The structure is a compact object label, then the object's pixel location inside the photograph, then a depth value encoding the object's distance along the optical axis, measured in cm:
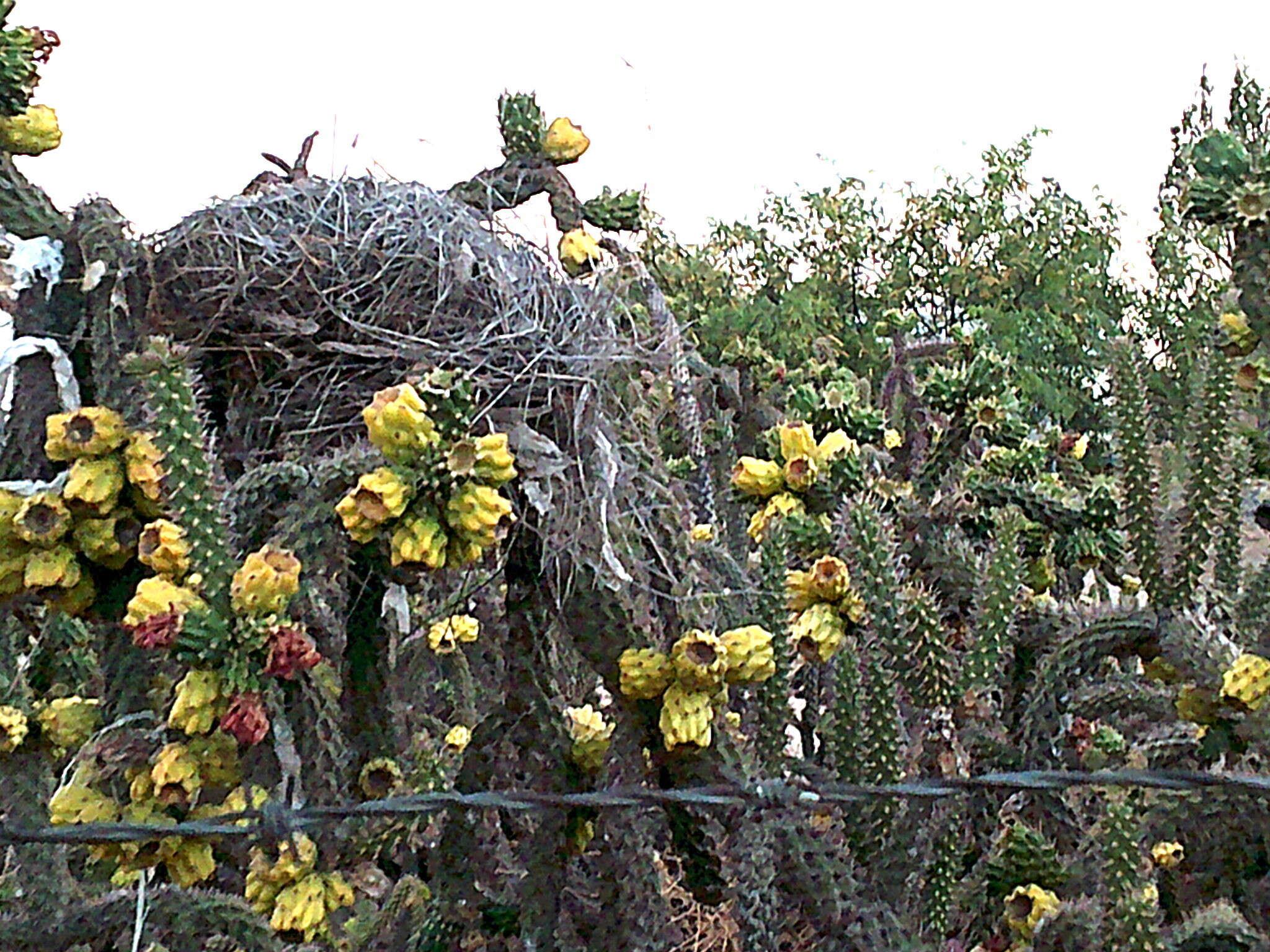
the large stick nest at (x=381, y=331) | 160
